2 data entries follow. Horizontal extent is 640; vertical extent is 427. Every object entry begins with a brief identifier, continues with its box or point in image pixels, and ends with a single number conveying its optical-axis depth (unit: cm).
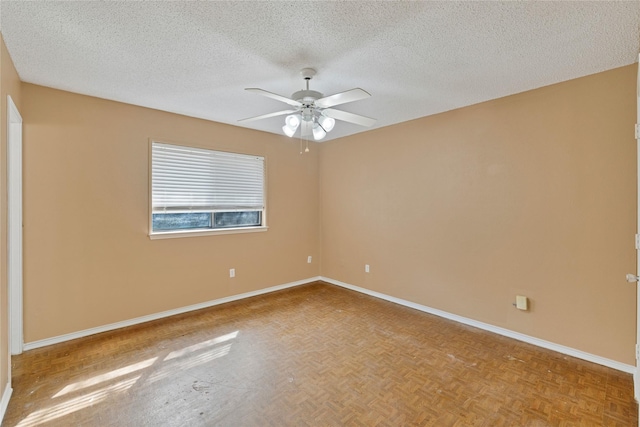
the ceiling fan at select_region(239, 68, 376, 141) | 215
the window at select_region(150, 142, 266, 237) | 354
